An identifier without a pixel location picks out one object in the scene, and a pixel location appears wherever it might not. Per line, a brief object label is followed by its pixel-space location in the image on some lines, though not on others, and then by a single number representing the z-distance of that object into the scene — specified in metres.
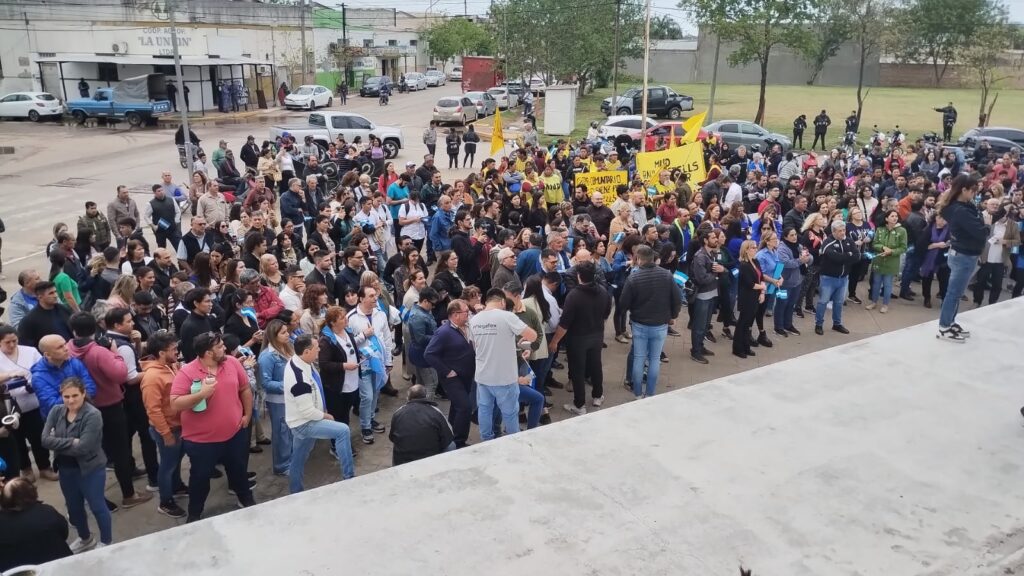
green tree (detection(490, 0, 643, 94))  42.03
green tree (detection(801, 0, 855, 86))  47.73
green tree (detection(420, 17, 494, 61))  70.38
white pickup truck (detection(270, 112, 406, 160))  25.38
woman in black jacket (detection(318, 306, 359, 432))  6.61
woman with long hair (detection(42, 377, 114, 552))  5.16
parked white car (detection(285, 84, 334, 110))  41.66
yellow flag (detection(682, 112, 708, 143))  14.94
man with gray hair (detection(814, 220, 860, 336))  10.02
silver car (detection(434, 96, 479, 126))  35.44
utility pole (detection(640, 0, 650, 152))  18.36
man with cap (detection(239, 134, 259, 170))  19.23
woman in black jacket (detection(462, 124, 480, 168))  24.31
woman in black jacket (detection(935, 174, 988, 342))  7.48
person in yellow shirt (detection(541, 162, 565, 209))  13.59
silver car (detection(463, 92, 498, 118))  38.75
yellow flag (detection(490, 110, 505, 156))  15.88
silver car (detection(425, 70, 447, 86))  62.31
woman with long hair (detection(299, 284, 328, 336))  6.81
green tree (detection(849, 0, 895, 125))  40.12
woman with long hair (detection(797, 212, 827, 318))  10.71
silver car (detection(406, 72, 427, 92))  57.94
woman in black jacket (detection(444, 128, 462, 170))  23.84
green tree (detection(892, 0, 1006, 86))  58.56
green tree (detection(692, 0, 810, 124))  33.28
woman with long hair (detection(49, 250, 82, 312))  8.12
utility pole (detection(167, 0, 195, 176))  15.44
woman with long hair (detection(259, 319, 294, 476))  6.17
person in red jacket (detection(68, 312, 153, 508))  5.80
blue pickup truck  33.81
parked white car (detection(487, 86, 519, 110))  43.79
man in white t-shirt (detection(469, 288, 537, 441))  6.37
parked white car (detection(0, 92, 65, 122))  34.59
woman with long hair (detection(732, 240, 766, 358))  9.22
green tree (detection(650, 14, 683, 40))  84.91
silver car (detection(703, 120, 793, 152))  25.70
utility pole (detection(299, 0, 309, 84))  45.31
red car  23.58
